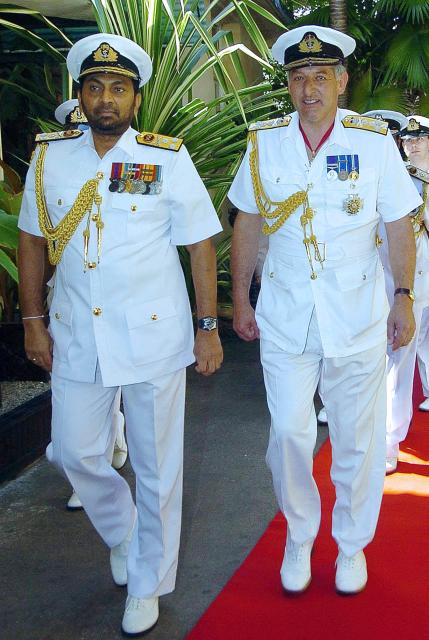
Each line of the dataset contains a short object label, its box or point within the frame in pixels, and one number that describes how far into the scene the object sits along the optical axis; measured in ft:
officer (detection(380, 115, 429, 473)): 15.39
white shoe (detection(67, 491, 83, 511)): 13.88
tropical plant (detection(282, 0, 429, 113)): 28.22
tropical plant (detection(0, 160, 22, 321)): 11.88
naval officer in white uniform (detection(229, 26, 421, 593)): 10.34
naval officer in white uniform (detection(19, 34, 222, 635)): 9.66
